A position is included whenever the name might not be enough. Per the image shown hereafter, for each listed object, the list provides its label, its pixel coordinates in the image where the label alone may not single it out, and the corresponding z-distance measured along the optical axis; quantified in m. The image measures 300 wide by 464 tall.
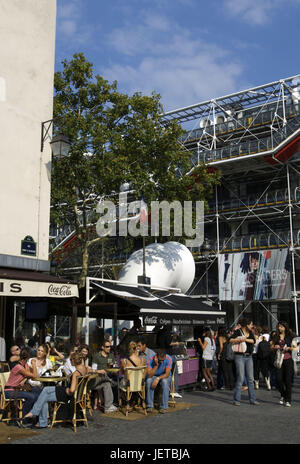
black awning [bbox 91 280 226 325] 12.58
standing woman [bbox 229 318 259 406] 10.88
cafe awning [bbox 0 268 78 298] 10.80
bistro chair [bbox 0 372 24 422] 8.70
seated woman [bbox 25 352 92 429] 8.56
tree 19.88
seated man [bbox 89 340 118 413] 10.24
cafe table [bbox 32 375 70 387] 9.12
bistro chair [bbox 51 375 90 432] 8.51
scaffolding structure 32.16
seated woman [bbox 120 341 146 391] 10.22
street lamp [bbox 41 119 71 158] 13.70
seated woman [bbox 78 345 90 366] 9.82
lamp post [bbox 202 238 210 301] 21.77
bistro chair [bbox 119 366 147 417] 9.91
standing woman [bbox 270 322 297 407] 10.62
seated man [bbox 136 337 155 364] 11.25
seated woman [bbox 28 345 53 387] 9.95
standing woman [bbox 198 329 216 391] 13.80
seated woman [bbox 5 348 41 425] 8.77
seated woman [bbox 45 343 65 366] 13.75
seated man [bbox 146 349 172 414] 10.27
